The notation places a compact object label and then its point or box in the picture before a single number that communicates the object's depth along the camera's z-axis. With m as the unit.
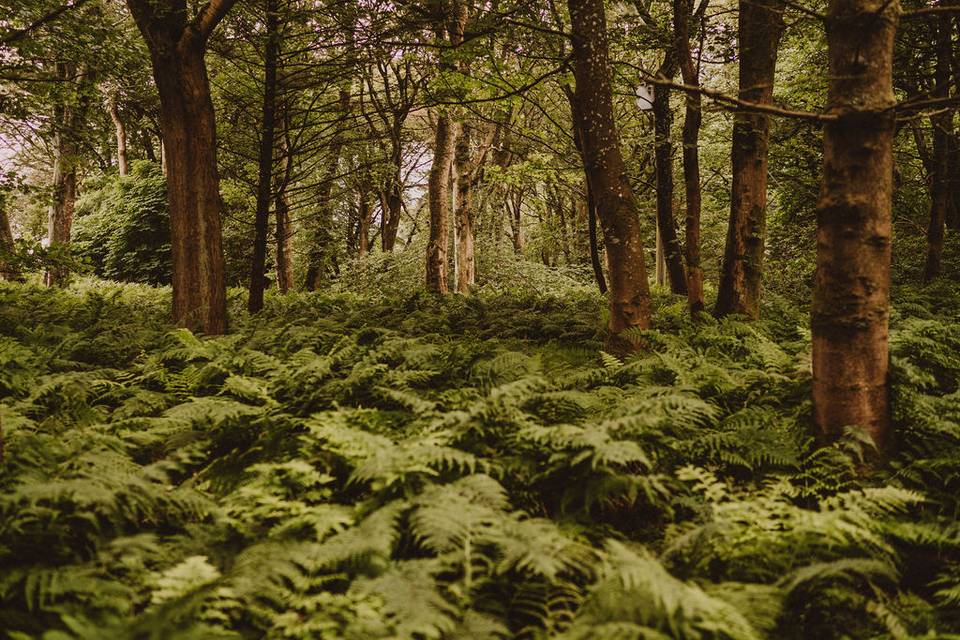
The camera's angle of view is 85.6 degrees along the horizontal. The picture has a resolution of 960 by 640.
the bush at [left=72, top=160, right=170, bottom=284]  21.42
